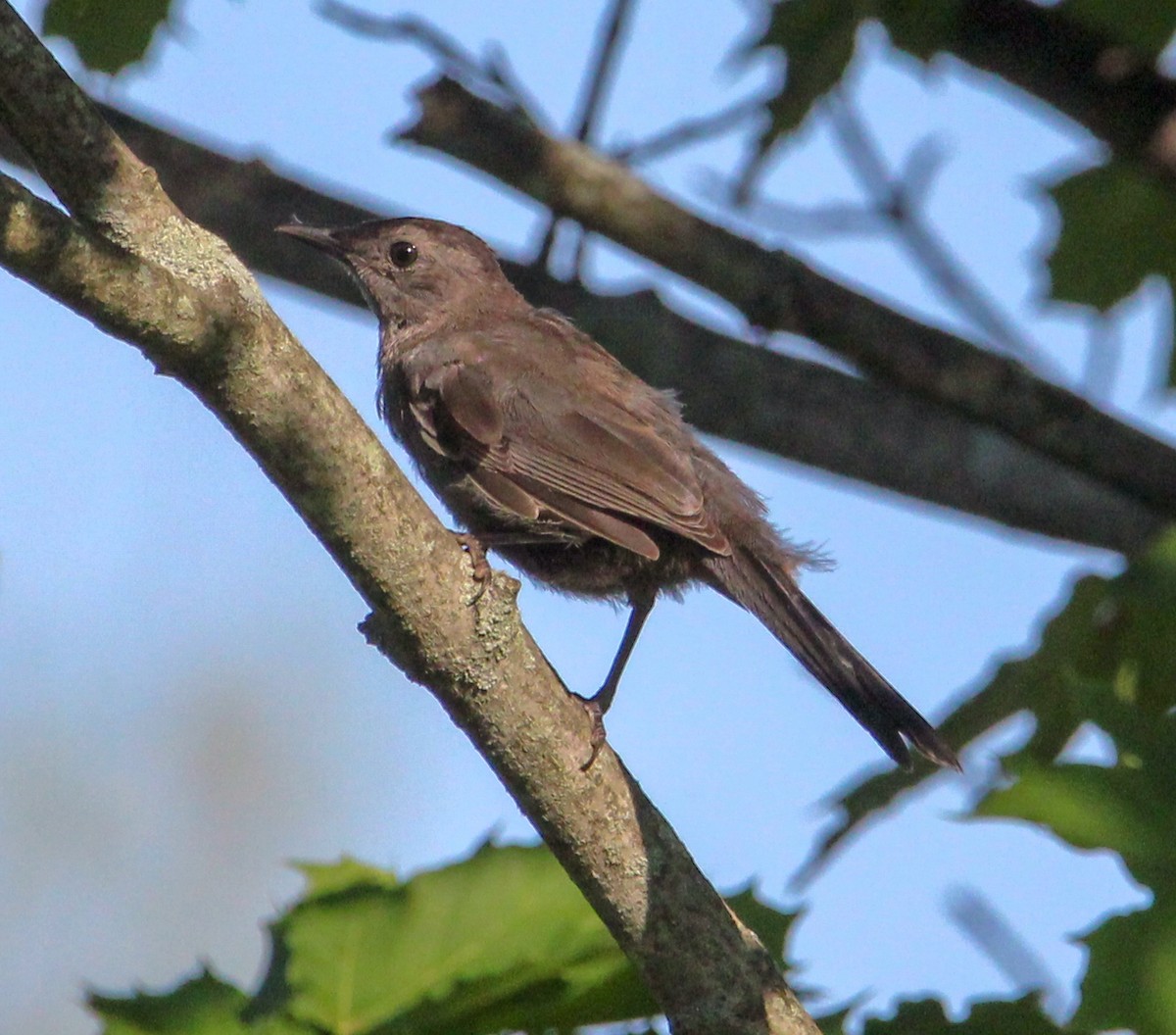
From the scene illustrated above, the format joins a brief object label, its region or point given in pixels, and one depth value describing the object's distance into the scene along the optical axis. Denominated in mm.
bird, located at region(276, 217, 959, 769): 9250
